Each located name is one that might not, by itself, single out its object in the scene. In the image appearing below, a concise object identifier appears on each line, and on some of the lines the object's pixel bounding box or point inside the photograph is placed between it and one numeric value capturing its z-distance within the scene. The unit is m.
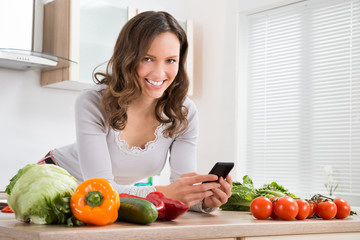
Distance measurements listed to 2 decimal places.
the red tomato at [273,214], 1.38
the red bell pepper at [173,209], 1.17
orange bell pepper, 1.01
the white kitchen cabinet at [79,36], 3.41
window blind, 3.50
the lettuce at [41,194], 1.02
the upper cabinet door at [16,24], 3.14
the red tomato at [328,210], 1.43
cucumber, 1.05
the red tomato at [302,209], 1.37
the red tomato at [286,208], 1.34
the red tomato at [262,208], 1.34
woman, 1.57
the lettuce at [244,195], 1.63
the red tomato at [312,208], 1.44
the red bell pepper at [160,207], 1.16
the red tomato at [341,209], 1.47
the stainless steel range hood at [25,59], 3.06
